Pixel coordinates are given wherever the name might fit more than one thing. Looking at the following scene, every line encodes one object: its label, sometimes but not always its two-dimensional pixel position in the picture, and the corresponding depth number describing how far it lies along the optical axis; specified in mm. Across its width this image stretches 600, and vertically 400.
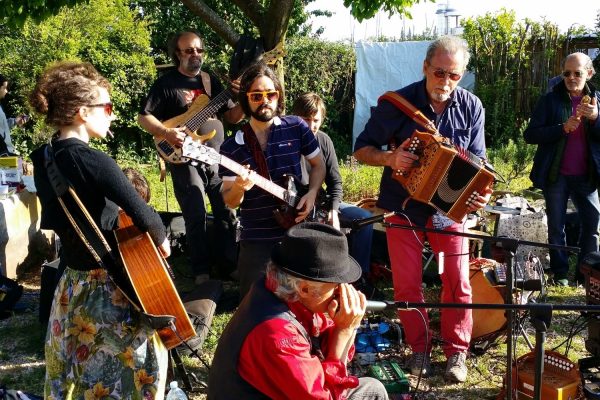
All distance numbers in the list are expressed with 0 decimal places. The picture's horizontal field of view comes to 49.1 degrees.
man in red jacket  2193
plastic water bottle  3445
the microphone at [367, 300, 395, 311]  2309
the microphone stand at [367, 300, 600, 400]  2213
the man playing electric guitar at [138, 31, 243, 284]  5348
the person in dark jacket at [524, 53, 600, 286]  5273
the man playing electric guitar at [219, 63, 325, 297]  3801
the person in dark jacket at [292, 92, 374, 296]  4266
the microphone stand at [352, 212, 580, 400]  2244
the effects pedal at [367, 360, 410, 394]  3813
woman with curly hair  2795
